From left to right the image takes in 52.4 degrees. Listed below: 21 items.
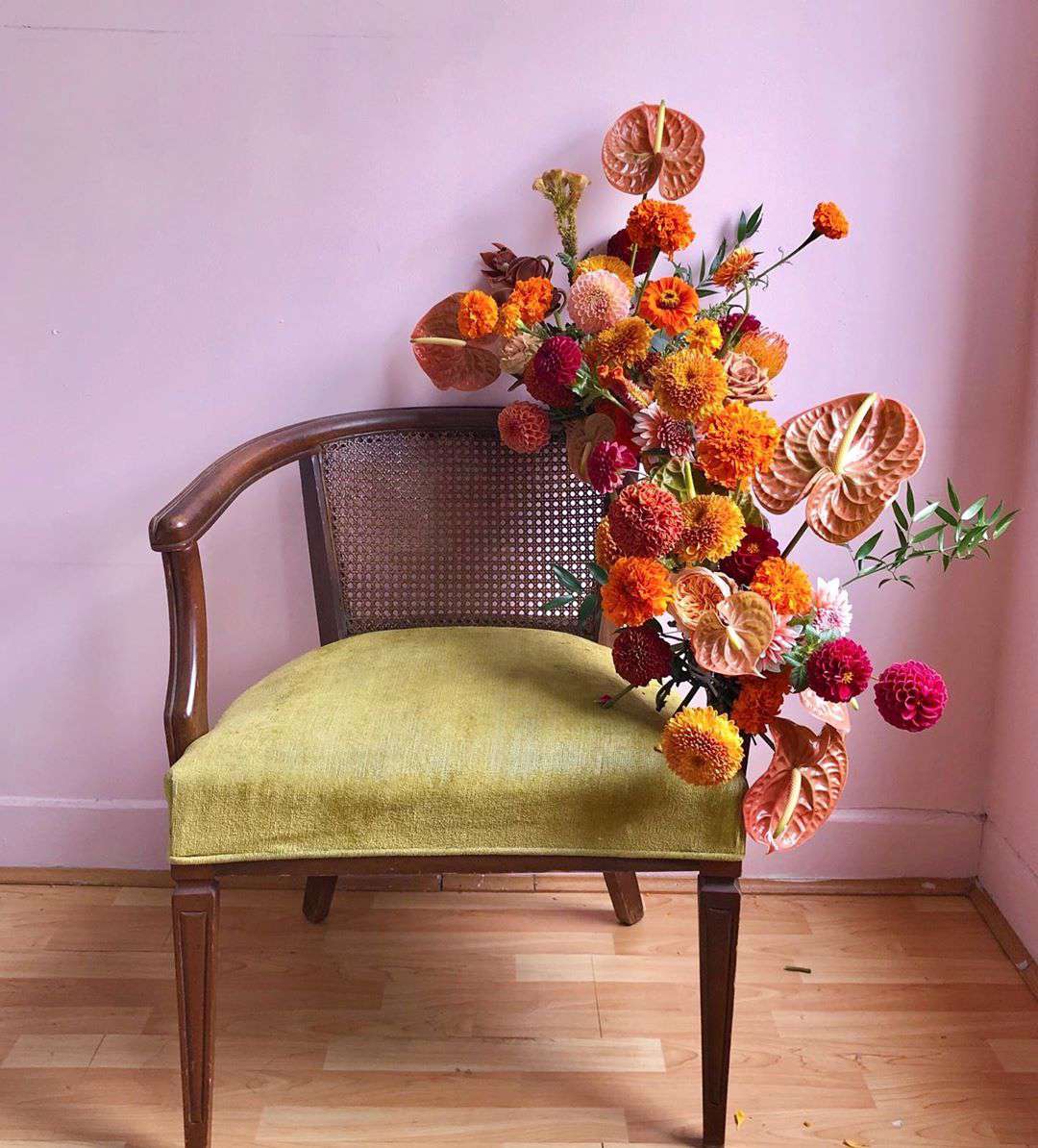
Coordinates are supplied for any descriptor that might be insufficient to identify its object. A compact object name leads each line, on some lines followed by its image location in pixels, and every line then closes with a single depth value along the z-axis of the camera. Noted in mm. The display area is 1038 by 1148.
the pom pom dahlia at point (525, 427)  1273
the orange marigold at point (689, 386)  1045
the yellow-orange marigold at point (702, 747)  1004
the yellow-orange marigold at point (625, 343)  1132
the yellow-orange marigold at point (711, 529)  1007
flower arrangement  1003
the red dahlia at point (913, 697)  996
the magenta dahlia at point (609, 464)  1092
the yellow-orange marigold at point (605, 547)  1042
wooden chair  1454
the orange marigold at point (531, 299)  1243
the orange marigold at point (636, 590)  997
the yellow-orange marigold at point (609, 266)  1311
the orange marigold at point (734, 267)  1349
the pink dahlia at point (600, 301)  1195
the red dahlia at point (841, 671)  973
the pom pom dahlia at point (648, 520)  998
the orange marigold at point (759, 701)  1034
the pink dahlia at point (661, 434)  1074
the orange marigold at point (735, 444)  1020
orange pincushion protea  1251
